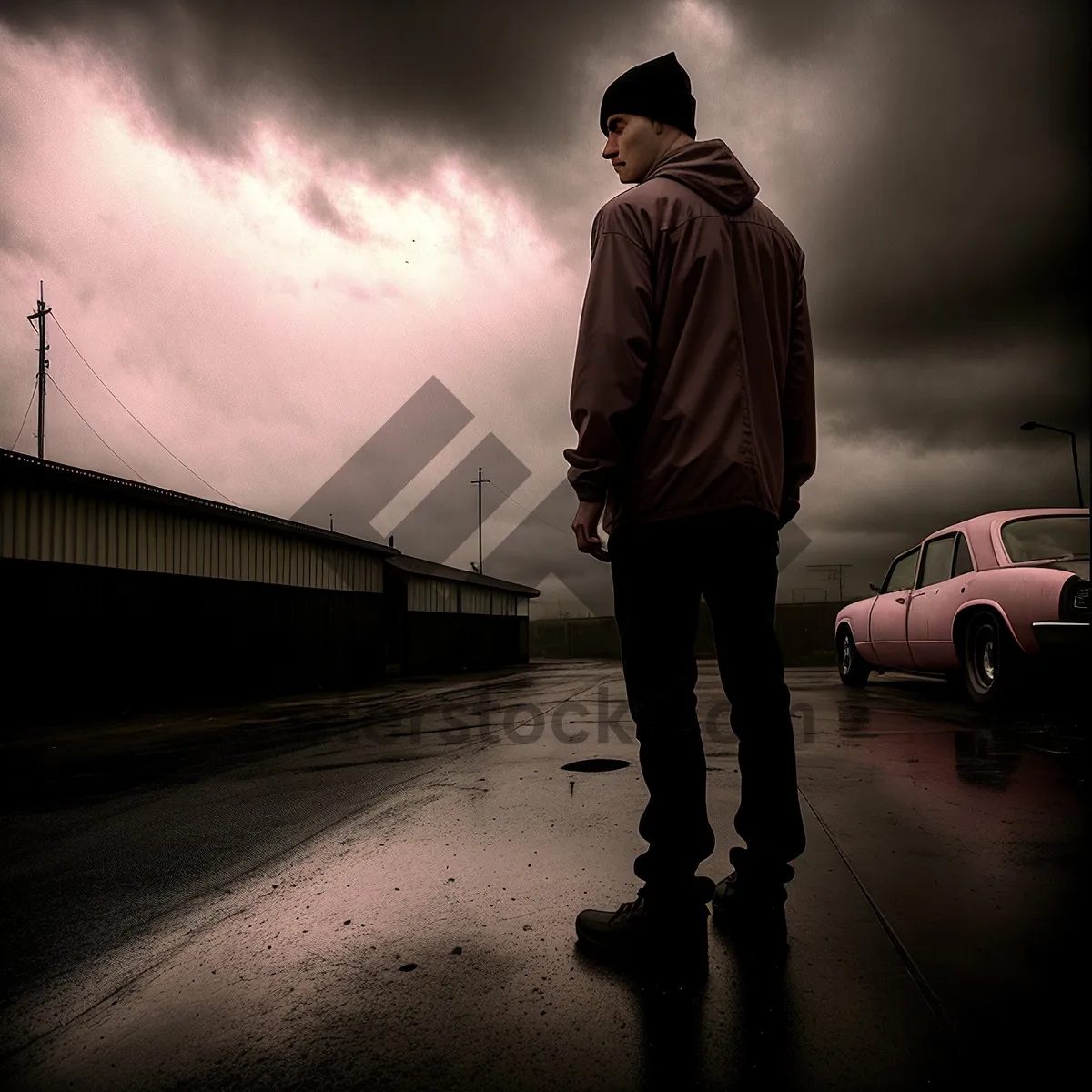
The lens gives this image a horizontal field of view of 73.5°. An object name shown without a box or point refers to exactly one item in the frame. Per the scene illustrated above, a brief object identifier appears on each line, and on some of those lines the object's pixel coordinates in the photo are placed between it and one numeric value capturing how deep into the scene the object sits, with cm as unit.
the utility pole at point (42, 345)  2717
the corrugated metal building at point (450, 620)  2084
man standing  169
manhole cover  377
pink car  516
